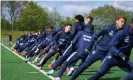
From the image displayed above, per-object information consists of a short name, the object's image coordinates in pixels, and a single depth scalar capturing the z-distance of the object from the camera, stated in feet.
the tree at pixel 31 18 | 317.42
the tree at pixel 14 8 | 320.91
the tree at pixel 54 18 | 375.04
